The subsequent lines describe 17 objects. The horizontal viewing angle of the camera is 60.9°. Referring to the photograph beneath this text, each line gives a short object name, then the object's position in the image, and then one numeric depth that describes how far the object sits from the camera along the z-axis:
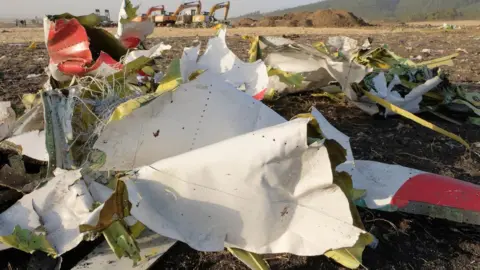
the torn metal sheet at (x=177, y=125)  1.62
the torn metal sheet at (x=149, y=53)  2.50
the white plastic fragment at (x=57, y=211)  1.54
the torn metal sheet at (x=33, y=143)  1.88
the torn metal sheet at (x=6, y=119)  2.02
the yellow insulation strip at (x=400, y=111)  2.60
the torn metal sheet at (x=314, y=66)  3.03
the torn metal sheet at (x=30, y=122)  2.02
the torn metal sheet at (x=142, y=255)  1.53
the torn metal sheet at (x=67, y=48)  2.48
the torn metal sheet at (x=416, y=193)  1.83
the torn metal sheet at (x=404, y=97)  3.20
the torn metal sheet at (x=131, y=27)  2.71
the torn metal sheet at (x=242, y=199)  1.44
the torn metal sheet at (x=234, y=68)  2.65
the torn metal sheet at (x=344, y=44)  3.56
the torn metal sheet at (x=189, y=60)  2.29
